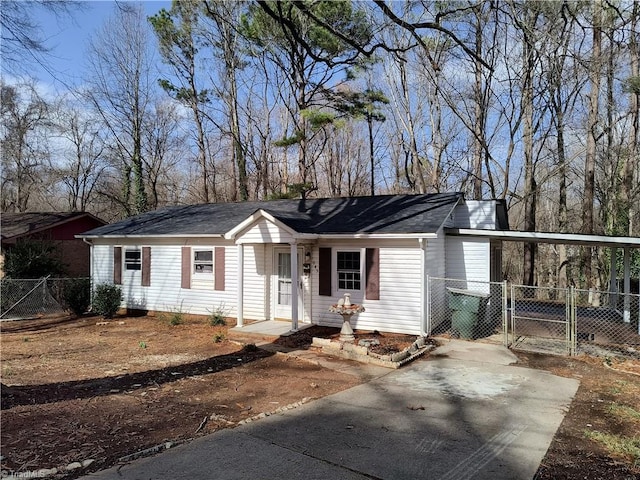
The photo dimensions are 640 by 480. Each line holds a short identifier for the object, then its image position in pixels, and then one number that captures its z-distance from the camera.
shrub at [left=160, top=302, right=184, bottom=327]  11.96
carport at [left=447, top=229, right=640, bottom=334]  9.76
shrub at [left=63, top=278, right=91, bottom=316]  13.55
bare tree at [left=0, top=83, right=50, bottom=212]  23.98
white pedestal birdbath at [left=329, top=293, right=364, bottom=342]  9.23
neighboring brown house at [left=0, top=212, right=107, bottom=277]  17.39
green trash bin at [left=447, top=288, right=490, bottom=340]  9.91
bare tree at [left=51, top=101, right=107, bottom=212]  28.52
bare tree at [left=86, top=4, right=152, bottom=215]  24.45
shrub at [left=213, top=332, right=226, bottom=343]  9.60
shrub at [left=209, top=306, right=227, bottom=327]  11.73
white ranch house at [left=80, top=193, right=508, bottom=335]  10.33
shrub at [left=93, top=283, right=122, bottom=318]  12.80
